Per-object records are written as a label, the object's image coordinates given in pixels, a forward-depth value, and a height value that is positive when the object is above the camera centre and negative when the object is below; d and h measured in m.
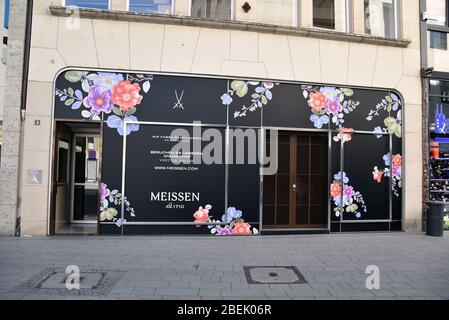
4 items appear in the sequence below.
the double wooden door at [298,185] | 9.84 -0.19
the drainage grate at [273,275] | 5.78 -1.63
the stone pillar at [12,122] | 8.70 +1.25
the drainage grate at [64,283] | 5.11 -1.63
